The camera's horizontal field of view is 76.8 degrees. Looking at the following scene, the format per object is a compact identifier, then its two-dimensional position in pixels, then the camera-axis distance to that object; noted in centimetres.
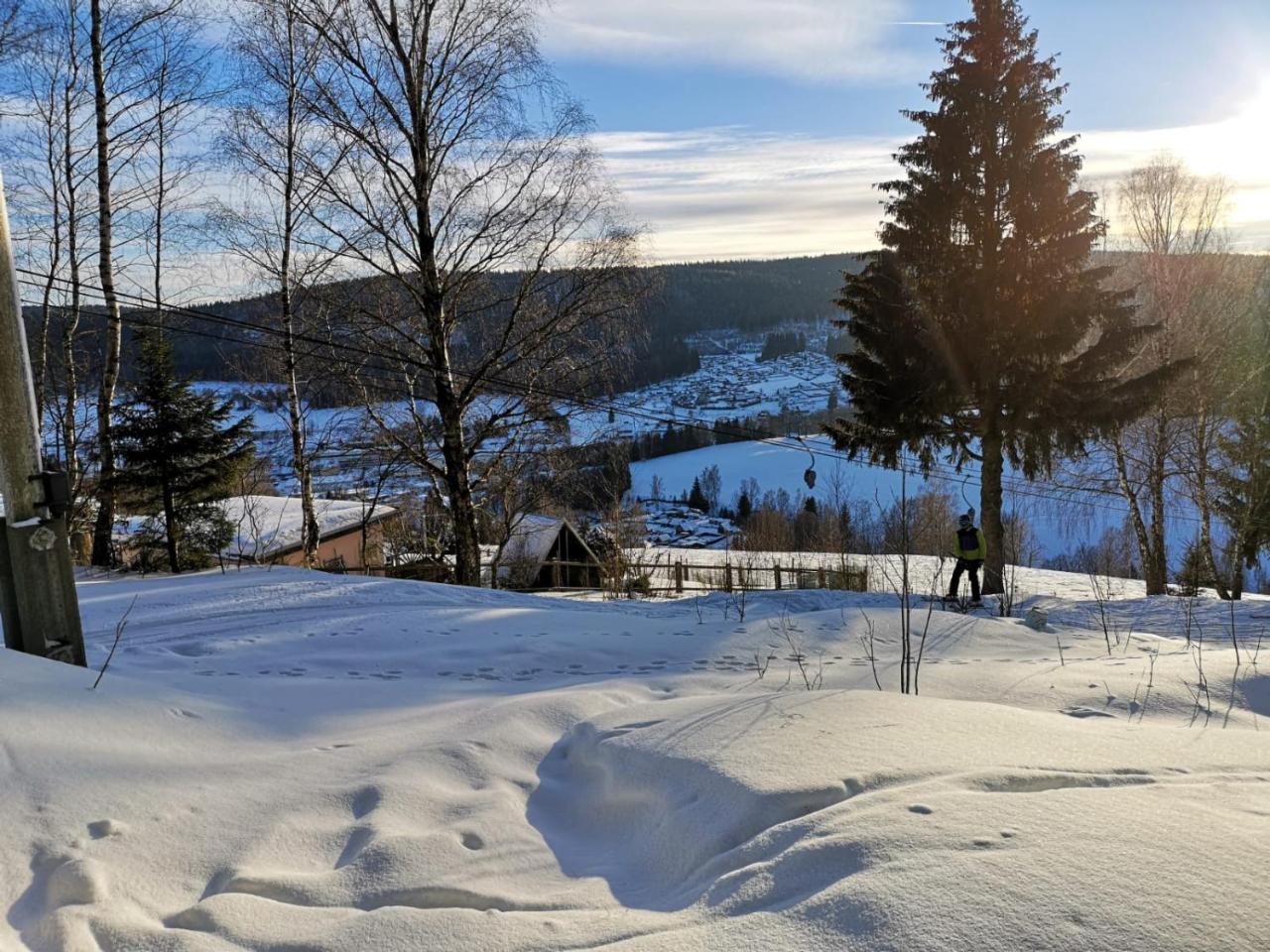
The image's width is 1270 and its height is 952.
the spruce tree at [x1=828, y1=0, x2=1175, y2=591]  1482
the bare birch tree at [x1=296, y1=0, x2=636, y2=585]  1174
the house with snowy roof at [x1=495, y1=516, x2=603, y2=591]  2216
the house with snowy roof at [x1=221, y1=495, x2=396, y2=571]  2092
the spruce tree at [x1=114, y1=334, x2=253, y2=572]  1582
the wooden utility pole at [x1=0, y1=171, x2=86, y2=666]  432
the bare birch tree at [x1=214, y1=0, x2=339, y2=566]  1201
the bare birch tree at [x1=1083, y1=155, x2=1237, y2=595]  1925
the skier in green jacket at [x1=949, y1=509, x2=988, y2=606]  1356
